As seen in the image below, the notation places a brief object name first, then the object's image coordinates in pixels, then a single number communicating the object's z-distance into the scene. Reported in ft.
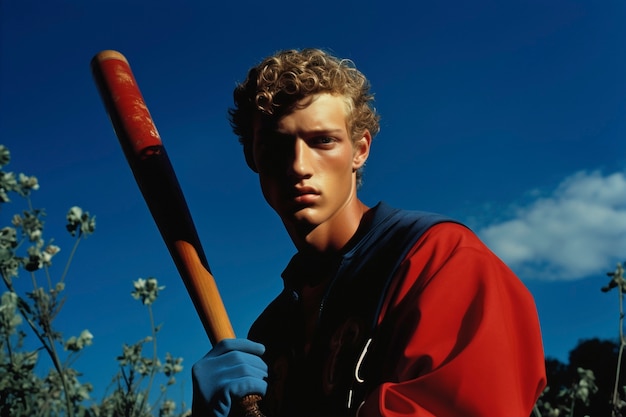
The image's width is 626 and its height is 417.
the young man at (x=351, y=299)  5.73
